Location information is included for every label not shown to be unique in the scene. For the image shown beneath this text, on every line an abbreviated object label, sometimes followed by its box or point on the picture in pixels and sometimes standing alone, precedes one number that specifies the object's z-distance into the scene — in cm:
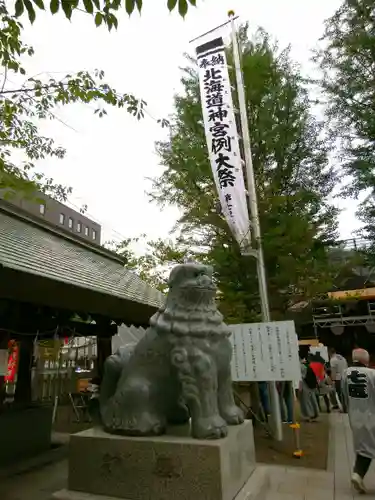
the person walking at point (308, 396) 864
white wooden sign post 548
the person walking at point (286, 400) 793
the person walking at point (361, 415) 392
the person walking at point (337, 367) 1007
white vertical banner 686
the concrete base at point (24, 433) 595
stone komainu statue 289
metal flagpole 643
